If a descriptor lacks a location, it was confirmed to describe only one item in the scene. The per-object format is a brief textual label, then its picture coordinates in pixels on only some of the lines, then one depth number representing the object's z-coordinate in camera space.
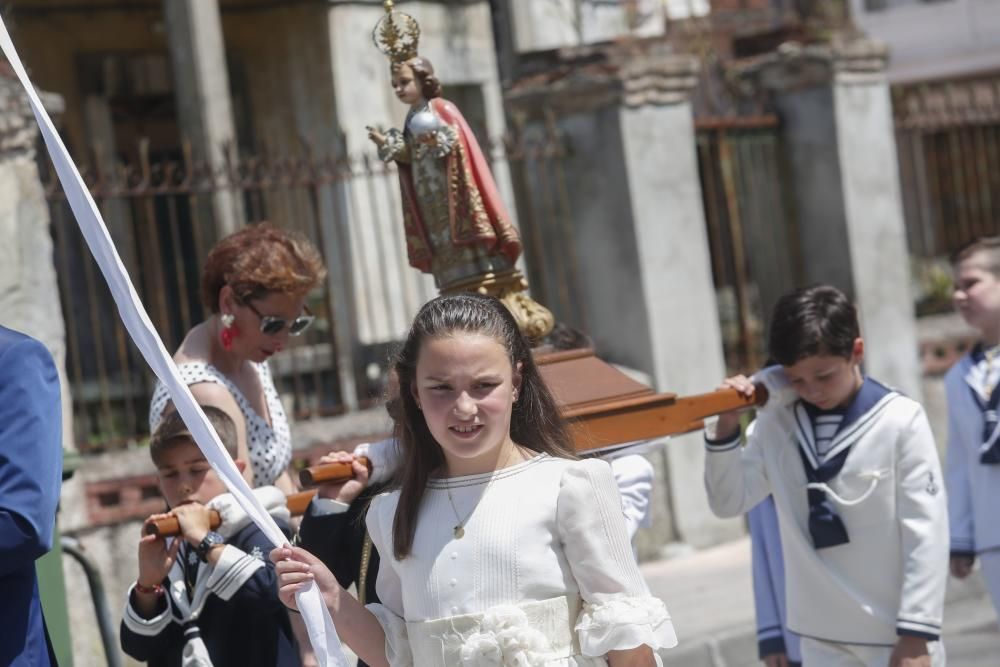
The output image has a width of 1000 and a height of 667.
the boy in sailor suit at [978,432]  9.31
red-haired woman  7.34
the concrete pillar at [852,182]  18.13
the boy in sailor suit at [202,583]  6.21
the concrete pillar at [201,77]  17.68
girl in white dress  5.15
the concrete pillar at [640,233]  16.05
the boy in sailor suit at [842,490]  7.45
